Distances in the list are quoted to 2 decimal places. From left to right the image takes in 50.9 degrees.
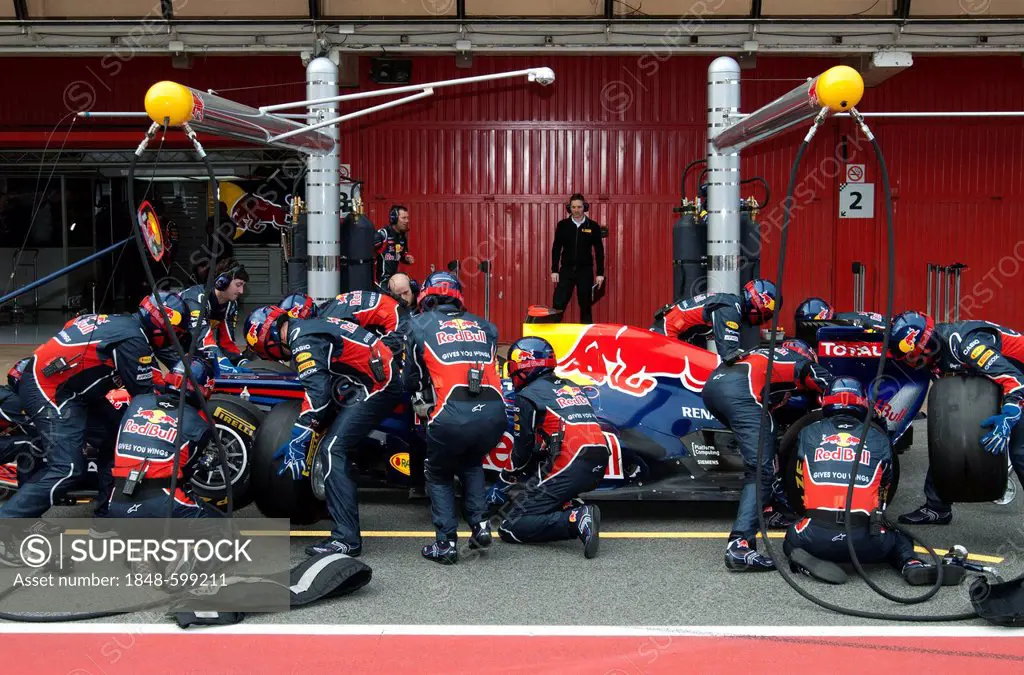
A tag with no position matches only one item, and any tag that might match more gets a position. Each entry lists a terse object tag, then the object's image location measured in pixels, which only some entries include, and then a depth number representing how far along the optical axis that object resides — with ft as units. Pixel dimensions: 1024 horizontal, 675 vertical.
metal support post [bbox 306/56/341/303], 32.24
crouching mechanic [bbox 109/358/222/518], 18.02
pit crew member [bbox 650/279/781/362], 23.73
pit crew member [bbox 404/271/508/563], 19.54
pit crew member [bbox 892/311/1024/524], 19.94
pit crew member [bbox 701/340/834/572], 19.47
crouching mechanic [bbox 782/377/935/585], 18.31
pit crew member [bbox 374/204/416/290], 37.42
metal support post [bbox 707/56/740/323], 33.40
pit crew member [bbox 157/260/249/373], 26.32
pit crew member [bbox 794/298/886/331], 24.16
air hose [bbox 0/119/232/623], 15.76
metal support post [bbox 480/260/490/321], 49.73
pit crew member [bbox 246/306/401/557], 20.06
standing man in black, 43.70
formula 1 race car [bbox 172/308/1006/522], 21.18
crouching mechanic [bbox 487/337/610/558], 20.38
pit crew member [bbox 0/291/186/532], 19.22
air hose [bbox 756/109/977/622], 16.66
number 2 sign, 51.06
